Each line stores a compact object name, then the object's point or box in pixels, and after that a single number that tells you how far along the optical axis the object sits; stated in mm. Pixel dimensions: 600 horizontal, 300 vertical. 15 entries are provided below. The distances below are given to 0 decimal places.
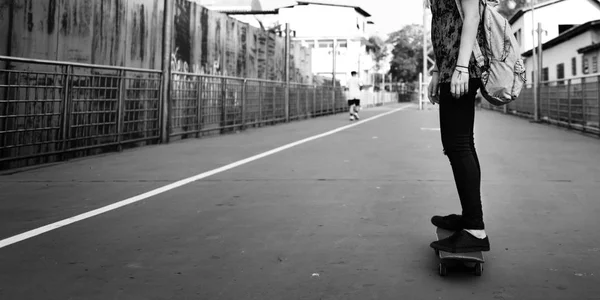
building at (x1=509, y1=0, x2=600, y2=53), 40844
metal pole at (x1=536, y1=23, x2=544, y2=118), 21188
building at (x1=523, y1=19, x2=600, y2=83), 27734
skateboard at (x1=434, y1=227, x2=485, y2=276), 2992
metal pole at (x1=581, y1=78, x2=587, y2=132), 14539
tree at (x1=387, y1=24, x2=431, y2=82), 97875
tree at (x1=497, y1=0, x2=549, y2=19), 70125
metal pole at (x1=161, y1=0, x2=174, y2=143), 11531
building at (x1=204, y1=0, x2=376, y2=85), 76375
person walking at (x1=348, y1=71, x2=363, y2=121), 23000
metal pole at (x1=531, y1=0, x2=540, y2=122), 20969
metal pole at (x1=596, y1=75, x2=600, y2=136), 13443
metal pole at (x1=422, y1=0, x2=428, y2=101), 37875
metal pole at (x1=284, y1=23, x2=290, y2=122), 21094
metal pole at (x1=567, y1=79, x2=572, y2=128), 16117
